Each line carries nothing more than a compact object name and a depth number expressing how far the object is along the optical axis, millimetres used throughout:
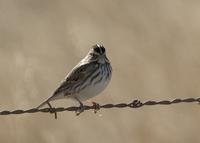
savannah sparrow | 11211
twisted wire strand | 10140
